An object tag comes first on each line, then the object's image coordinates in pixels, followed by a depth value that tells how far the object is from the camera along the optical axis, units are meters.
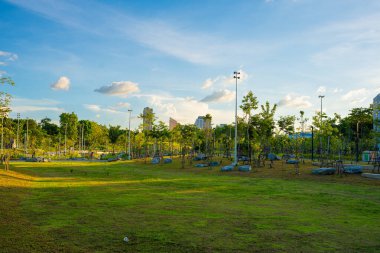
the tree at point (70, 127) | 98.00
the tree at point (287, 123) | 56.75
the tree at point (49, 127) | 106.00
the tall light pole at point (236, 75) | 44.62
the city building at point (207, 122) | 73.12
